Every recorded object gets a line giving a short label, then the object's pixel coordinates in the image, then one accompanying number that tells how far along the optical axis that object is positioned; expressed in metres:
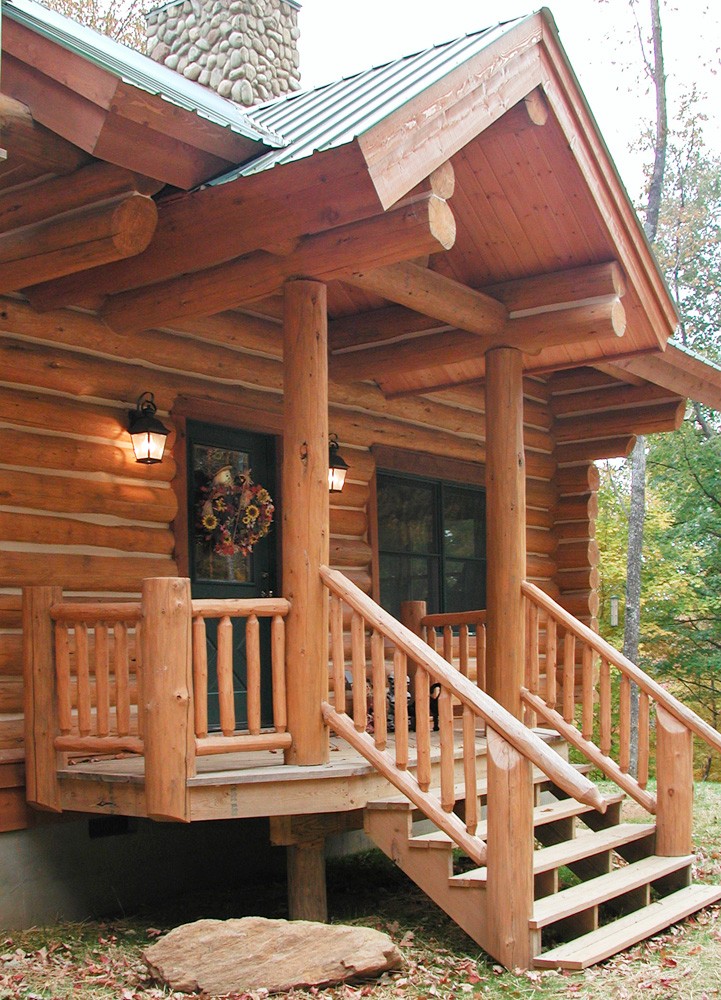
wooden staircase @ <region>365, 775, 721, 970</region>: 5.62
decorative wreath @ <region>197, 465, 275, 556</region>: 7.86
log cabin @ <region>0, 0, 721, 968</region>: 5.60
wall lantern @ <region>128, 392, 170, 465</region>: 7.28
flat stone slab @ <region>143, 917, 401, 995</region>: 5.06
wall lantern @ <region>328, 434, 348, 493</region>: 8.78
